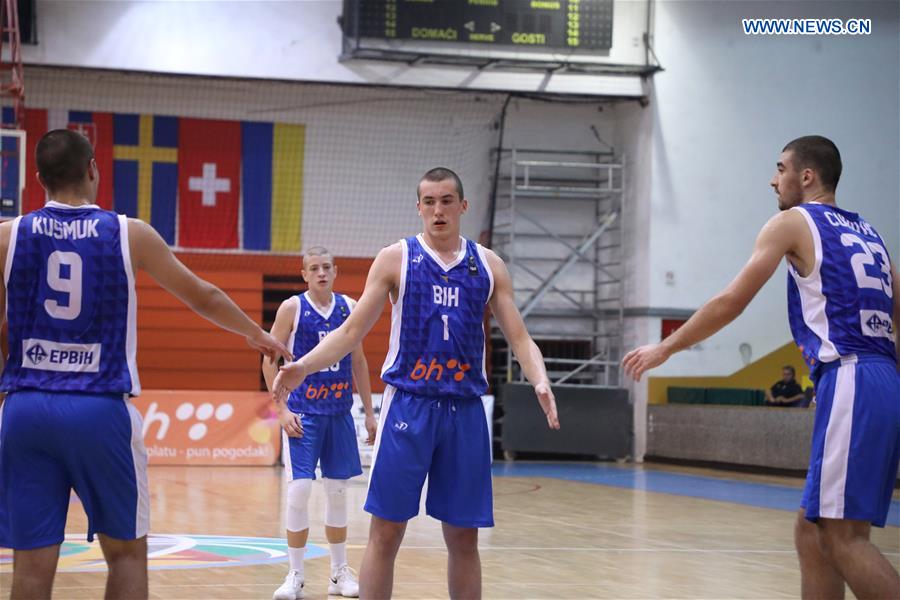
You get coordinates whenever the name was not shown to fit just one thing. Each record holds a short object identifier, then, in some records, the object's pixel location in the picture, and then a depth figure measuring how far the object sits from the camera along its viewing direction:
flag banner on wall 21.77
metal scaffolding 23.42
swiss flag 22.05
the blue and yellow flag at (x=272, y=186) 22.39
